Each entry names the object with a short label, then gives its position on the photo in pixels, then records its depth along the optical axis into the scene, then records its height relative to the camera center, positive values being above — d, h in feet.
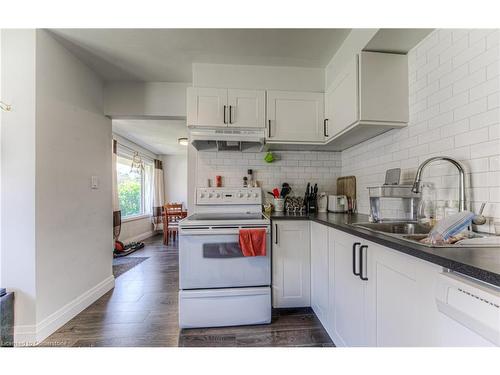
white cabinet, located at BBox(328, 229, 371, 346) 3.63 -1.98
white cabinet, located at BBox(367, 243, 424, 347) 2.59 -1.52
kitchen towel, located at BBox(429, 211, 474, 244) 2.70 -0.52
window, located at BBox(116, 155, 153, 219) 14.67 +0.15
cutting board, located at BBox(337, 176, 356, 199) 7.03 +0.08
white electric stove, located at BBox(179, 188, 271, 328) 5.40 -2.28
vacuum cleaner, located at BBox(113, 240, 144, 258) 12.25 -3.57
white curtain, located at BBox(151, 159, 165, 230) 18.47 -0.63
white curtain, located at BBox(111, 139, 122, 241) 12.05 -1.14
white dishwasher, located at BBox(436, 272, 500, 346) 1.61 -1.04
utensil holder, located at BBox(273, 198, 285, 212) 7.38 -0.53
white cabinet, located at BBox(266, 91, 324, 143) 6.80 +2.35
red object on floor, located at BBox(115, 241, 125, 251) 12.26 -3.26
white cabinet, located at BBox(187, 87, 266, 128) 6.54 +2.55
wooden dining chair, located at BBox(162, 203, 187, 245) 15.19 -2.19
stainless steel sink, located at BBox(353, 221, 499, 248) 4.14 -0.79
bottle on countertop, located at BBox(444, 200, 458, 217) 3.69 -0.36
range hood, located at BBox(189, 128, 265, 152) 6.39 +1.62
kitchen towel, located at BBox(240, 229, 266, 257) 5.34 -1.35
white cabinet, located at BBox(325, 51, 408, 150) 4.91 +2.27
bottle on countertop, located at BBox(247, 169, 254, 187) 7.65 +0.43
